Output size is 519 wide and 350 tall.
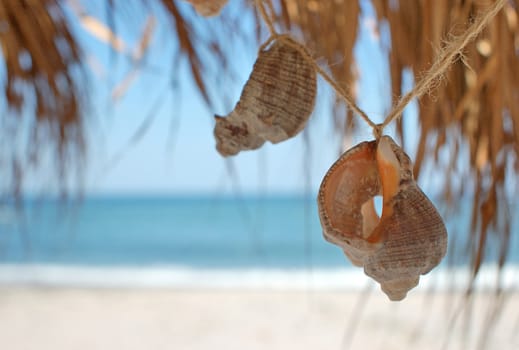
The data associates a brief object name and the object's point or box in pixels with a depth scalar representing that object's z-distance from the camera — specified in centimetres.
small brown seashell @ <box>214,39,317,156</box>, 70
